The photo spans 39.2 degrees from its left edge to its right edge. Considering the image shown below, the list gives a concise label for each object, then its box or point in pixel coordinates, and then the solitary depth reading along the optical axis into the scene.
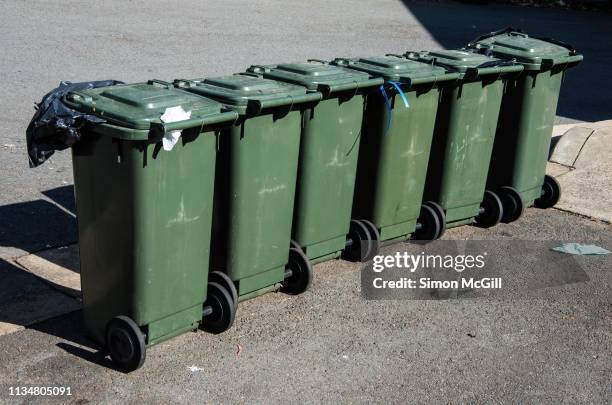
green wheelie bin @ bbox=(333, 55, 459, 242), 6.36
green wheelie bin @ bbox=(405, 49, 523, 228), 6.88
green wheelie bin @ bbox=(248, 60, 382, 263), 5.86
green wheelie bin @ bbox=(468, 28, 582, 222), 7.36
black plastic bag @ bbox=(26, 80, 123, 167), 4.72
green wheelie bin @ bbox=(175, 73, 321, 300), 5.30
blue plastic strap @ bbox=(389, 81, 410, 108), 6.22
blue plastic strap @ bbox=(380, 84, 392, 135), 6.20
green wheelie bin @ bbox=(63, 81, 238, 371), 4.70
